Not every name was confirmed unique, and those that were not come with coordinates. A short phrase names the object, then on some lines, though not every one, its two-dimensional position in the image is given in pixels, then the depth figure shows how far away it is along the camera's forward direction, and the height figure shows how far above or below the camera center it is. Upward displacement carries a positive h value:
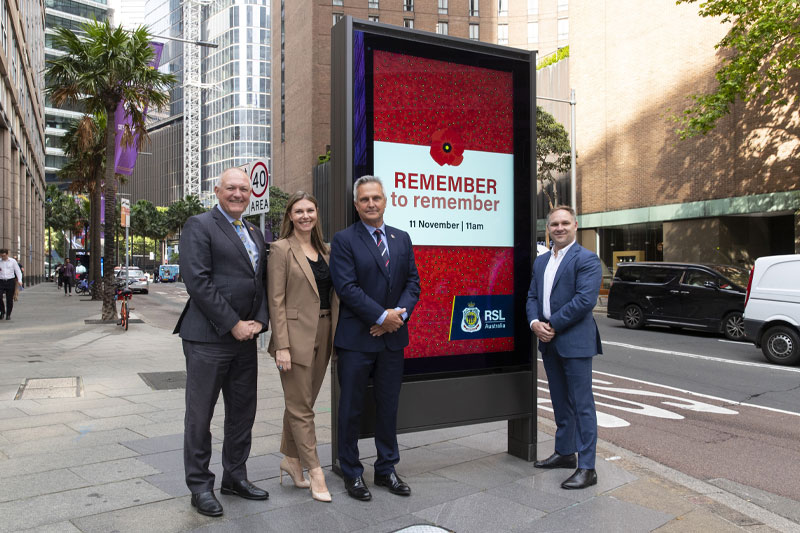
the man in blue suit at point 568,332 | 4.59 -0.46
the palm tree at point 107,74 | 18.27 +5.42
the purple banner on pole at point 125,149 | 19.22 +3.75
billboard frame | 4.43 -0.85
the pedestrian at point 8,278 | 16.98 -0.25
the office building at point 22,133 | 28.70 +7.28
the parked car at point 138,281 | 38.62 -0.76
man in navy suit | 4.12 -0.32
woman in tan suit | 4.13 -0.35
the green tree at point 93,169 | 27.86 +4.46
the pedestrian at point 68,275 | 34.28 -0.34
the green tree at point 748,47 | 15.76 +5.54
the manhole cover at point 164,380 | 8.38 -1.48
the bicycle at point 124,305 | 15.83 -0.88
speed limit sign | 11.62 +1.40
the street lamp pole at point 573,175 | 29.31 +4.06
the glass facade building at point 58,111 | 88.94 +21.59
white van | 10.78 -0.71
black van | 14.99 -0.71
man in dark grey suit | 3.85 -0.35
